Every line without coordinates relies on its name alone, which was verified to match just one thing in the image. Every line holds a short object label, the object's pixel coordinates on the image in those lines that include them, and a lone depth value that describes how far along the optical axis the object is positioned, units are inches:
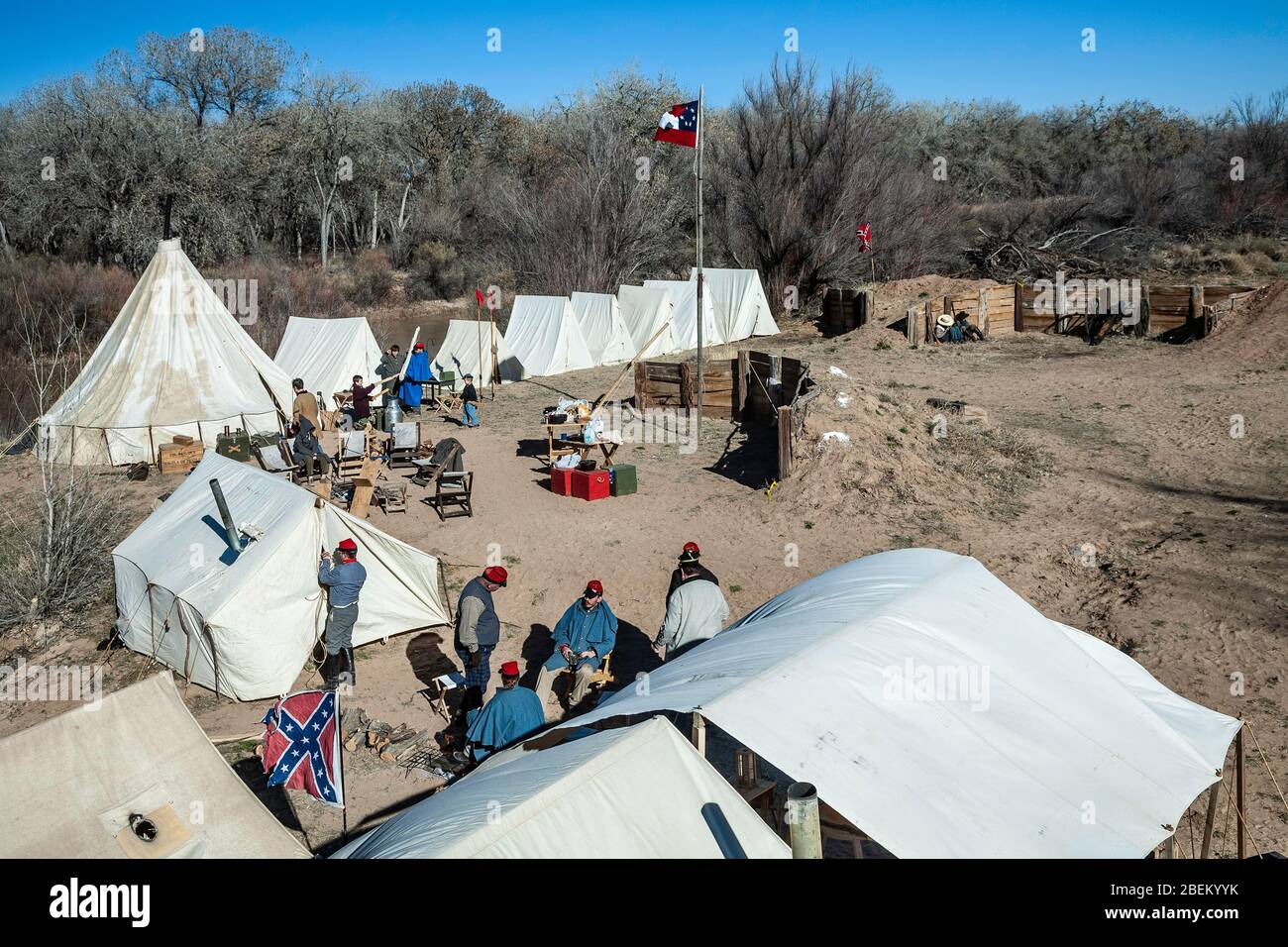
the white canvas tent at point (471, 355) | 981.2
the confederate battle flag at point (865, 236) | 1306.0
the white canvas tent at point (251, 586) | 381.7
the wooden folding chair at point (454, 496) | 582.6
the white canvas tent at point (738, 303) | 1192.2
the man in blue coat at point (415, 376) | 848.3
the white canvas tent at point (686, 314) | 1144.8
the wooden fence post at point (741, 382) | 740.6
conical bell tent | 706.2
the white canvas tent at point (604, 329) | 1115.3
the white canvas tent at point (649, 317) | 1130.7
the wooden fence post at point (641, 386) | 813.2
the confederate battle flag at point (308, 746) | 264.4
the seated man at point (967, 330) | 1047.0
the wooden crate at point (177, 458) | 687.7
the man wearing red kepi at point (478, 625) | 350.6
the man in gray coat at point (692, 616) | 326.0
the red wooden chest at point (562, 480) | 605.0
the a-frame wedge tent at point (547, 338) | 1053.2
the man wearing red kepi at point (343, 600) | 378.3
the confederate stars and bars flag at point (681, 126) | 692.7
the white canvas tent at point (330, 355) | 871.7
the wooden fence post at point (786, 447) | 578.2
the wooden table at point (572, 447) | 631.8
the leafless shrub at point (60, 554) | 464.8
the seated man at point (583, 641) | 348.2
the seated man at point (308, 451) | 620.4
